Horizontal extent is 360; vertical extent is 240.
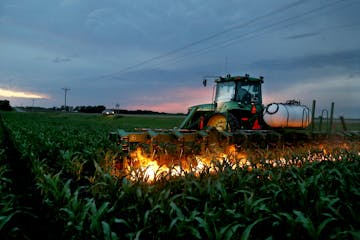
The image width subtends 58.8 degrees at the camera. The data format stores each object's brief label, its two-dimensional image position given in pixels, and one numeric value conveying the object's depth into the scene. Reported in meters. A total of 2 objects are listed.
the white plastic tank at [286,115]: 9.05
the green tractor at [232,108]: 9.57
